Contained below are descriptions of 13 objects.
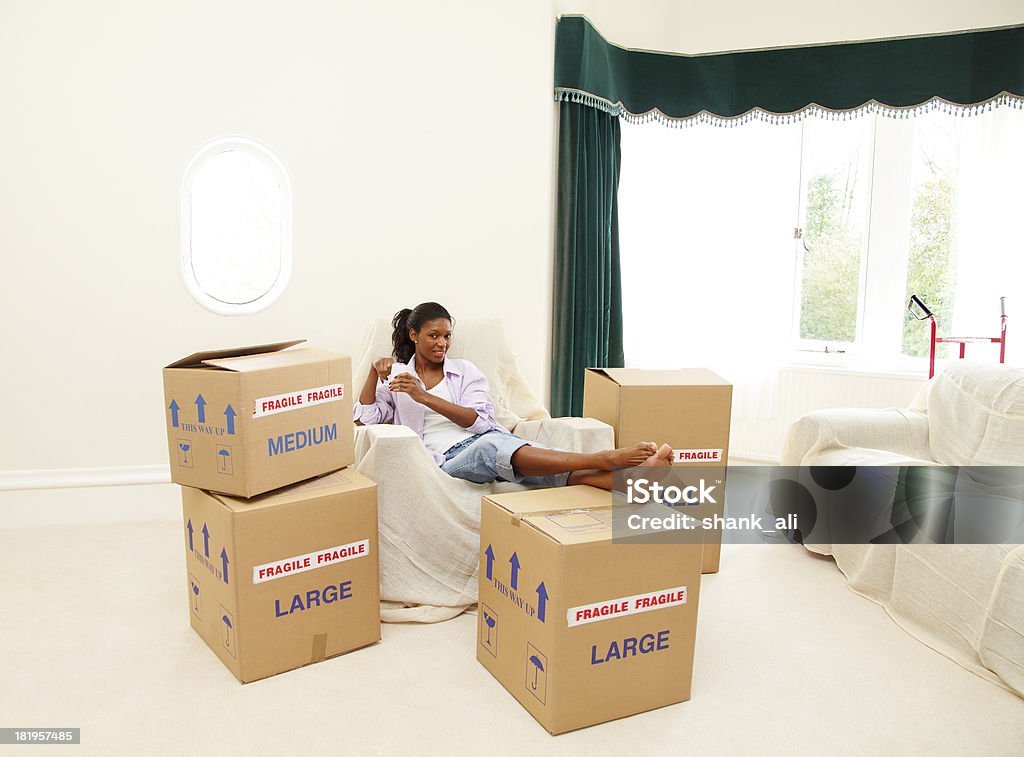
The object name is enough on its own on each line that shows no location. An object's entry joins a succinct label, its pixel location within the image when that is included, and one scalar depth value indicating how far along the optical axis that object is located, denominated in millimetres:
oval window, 3133
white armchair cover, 2273
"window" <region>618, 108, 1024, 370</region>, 3732
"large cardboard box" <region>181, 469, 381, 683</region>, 1927
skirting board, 3018
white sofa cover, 2004
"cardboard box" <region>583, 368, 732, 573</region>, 2510
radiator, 3719
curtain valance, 3426
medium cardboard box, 1925
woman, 2369
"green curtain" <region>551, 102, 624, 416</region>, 3596
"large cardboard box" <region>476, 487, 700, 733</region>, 1717
